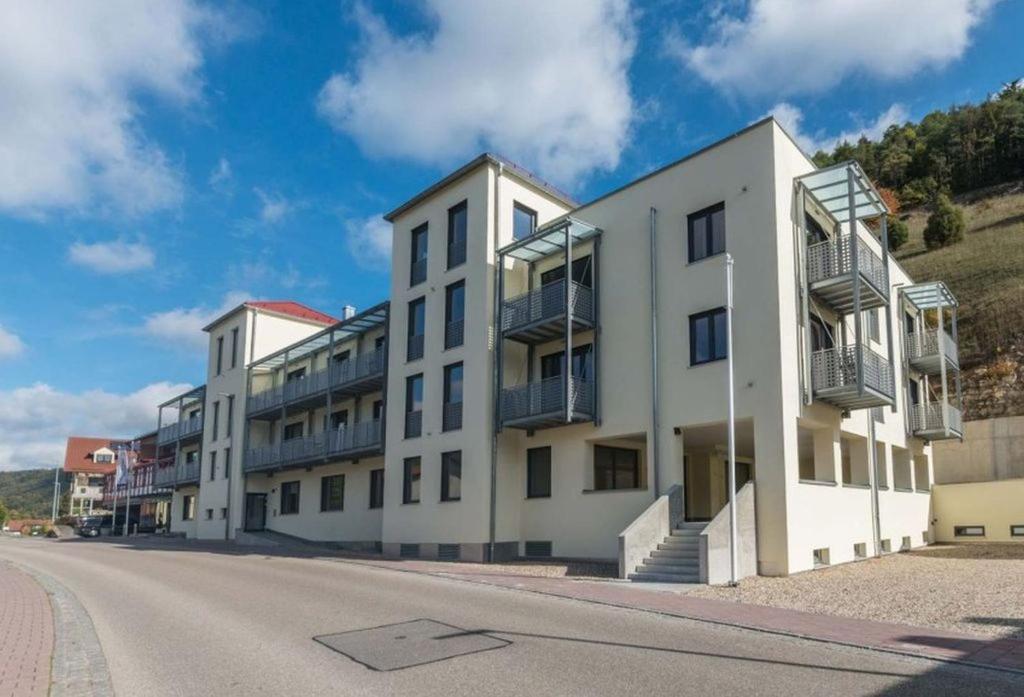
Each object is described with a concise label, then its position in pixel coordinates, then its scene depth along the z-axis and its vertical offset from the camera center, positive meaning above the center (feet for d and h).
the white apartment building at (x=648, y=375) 58.49 +10.34
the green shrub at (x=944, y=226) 166.30 +56.81
